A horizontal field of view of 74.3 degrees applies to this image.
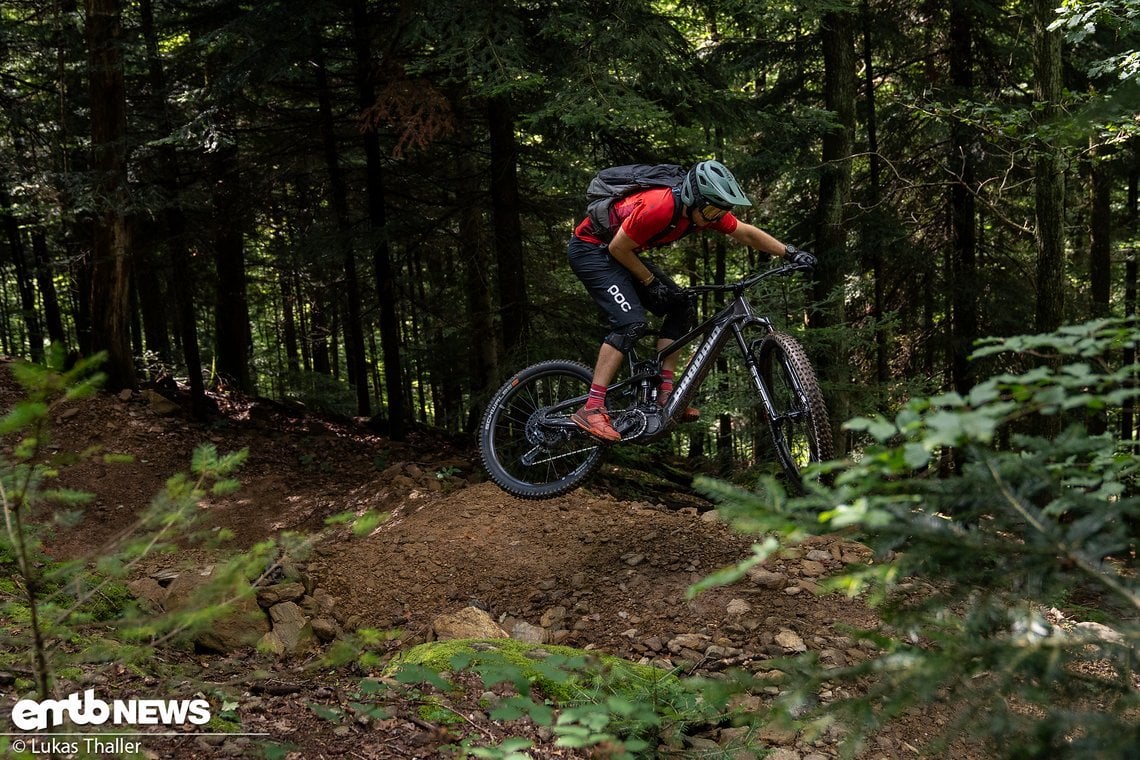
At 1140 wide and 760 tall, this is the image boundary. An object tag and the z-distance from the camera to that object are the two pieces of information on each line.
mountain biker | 4.64
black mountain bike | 4.57
